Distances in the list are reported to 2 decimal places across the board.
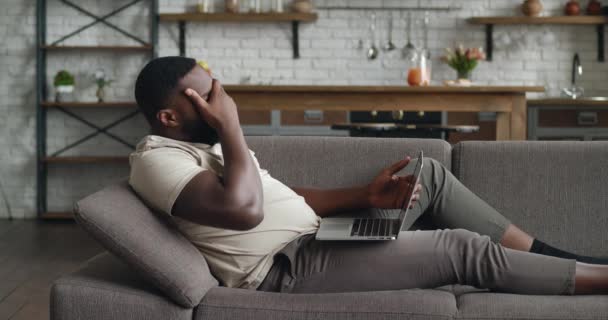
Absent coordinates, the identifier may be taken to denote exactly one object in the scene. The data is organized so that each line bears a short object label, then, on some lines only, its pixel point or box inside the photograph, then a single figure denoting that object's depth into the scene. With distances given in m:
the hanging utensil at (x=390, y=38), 6.24
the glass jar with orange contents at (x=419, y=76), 5.50
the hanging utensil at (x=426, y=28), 6.25
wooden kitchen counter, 4.94
